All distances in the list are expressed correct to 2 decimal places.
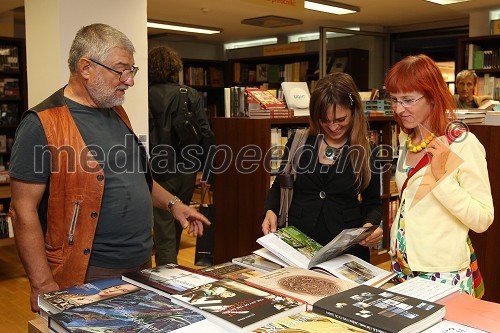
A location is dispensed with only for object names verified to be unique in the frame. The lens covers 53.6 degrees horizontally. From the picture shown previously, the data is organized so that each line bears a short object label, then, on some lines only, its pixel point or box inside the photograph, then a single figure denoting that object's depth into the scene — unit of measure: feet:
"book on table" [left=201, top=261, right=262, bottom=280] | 4.53
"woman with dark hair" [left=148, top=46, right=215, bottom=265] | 11.55
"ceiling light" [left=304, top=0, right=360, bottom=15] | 19.51
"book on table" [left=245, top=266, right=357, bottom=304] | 4.05
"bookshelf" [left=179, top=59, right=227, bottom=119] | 30.75
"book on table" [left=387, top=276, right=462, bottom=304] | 4.00
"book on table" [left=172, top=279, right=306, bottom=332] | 3.43
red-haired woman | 4.99
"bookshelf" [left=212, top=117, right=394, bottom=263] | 11.13
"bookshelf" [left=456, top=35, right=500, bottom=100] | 22.36
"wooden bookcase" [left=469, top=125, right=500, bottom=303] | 8.63
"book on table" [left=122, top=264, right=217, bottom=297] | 4.16
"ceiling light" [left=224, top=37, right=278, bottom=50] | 30.68
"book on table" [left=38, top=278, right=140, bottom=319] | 3.81
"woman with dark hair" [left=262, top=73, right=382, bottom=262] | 6.66
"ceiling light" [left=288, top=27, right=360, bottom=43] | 28.56
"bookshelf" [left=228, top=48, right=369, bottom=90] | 26.20
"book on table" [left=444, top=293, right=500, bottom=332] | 3.57
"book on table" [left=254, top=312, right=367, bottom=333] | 3.34
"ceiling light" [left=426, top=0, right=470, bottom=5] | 19.38
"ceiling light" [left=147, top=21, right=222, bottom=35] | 24.95
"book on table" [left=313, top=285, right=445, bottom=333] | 3.36
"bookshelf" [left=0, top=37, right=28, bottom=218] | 19.72
